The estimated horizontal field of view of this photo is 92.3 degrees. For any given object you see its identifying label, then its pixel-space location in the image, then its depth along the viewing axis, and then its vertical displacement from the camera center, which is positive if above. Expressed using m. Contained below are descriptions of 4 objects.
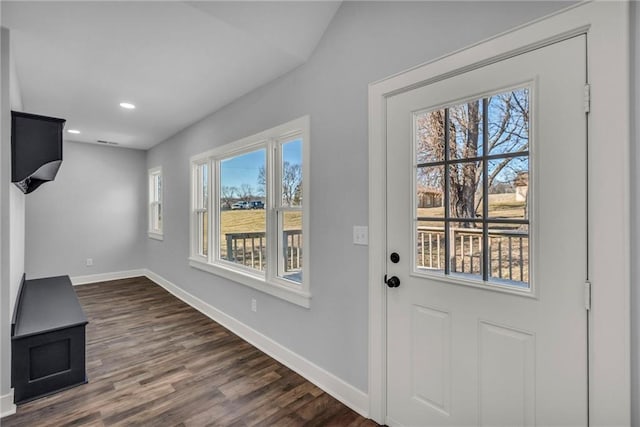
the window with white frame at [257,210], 2.59 +0.00
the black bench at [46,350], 2.09 -1.00
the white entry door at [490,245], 1.23 -0.17
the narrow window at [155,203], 5.61 +0.14
